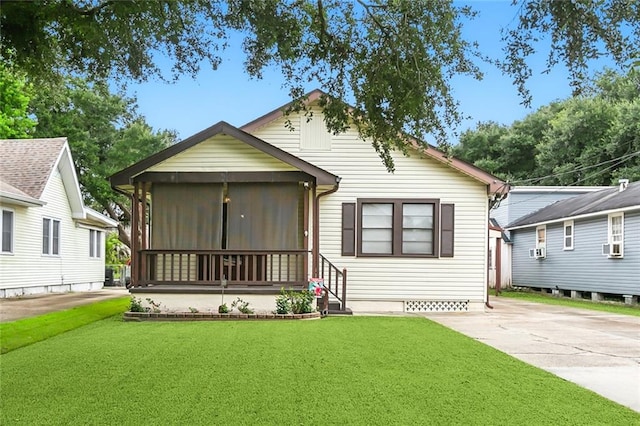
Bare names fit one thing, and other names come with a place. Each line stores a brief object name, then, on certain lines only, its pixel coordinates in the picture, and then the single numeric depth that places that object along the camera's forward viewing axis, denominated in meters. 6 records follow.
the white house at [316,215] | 11.87
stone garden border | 11.04
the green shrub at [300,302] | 11.32
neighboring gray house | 16.86
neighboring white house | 15.73
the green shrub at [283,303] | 11.20
